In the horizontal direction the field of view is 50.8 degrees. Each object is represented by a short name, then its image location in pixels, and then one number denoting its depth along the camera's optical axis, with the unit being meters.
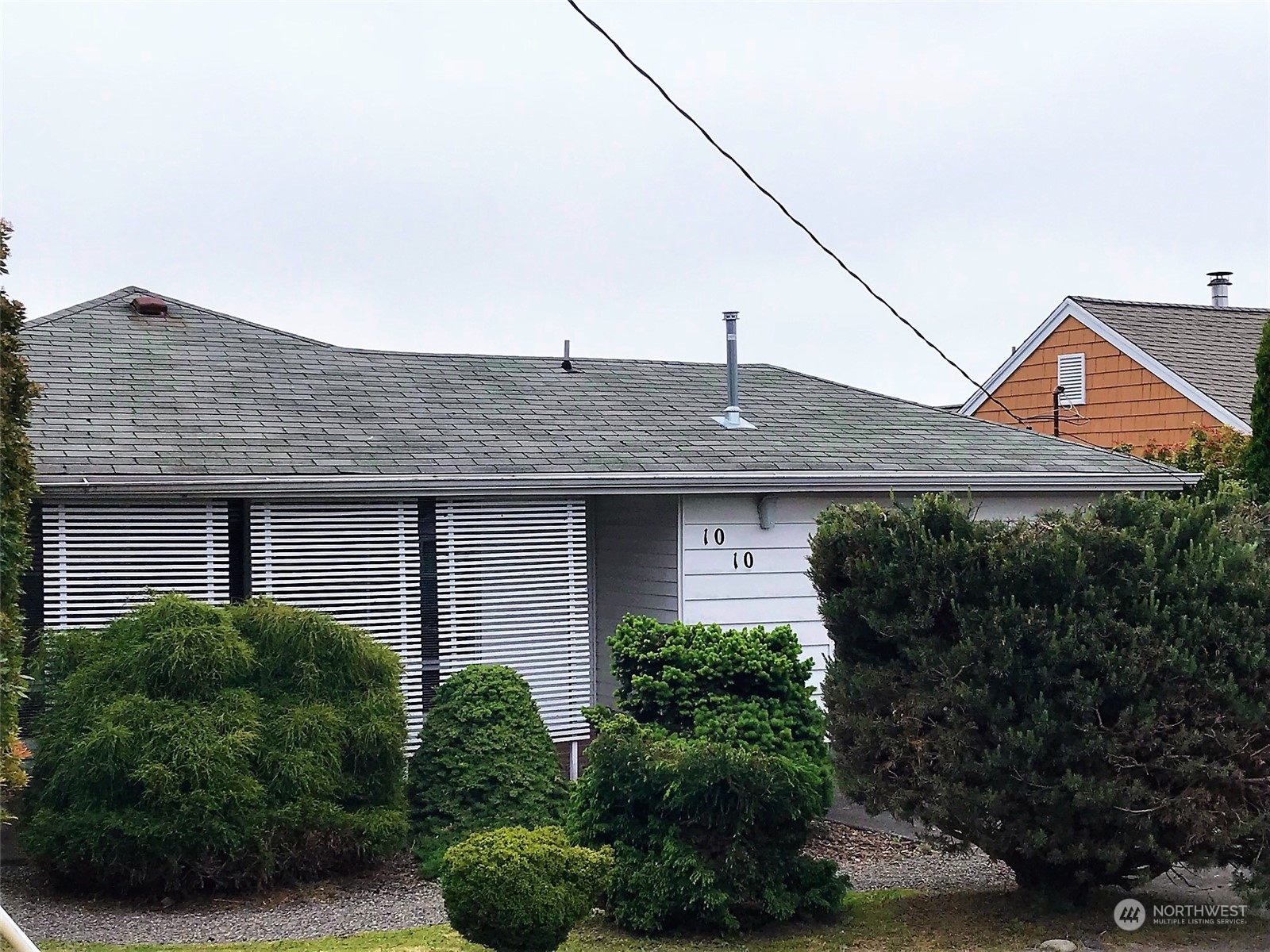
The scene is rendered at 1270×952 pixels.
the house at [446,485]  10.00
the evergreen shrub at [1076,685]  6.93
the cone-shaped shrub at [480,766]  9.55
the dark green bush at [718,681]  7.80
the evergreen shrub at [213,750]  8.26
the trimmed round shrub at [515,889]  6.17
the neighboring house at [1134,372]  20.09
